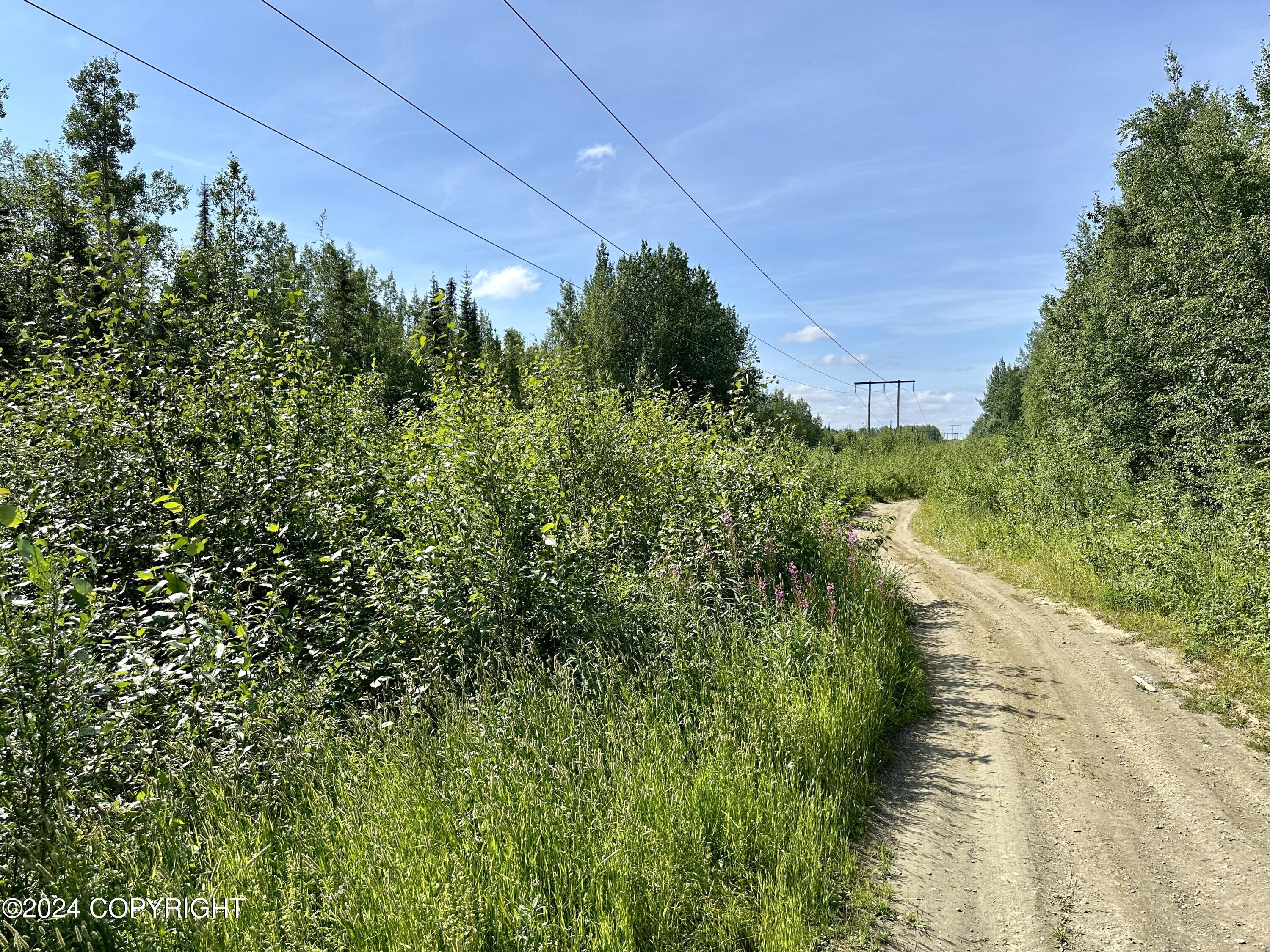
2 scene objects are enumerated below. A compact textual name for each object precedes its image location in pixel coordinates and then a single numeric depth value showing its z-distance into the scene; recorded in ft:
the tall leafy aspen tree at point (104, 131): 97.04
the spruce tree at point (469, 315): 168.73
